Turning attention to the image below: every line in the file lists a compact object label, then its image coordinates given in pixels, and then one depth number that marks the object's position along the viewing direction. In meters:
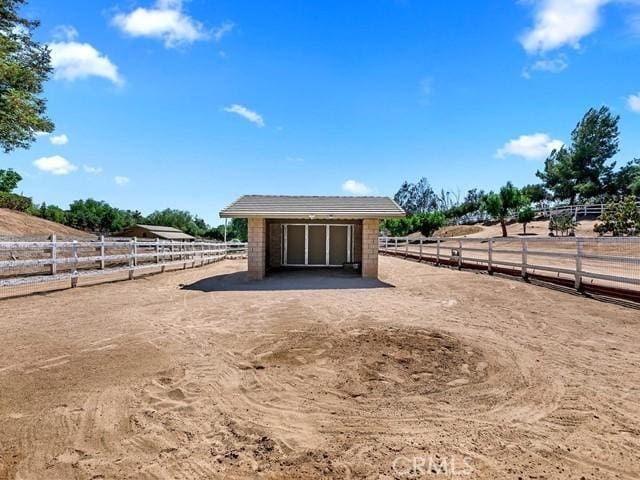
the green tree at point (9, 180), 42.95
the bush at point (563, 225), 28.98
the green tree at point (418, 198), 96.88
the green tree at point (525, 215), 35.31
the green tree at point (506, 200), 35.84
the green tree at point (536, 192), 47.25
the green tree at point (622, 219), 21.97
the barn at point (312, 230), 11.16
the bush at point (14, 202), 25.27
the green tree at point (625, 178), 39.41
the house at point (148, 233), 41.62
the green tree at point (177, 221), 74.94
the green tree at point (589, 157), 41.53
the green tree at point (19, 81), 13.70
